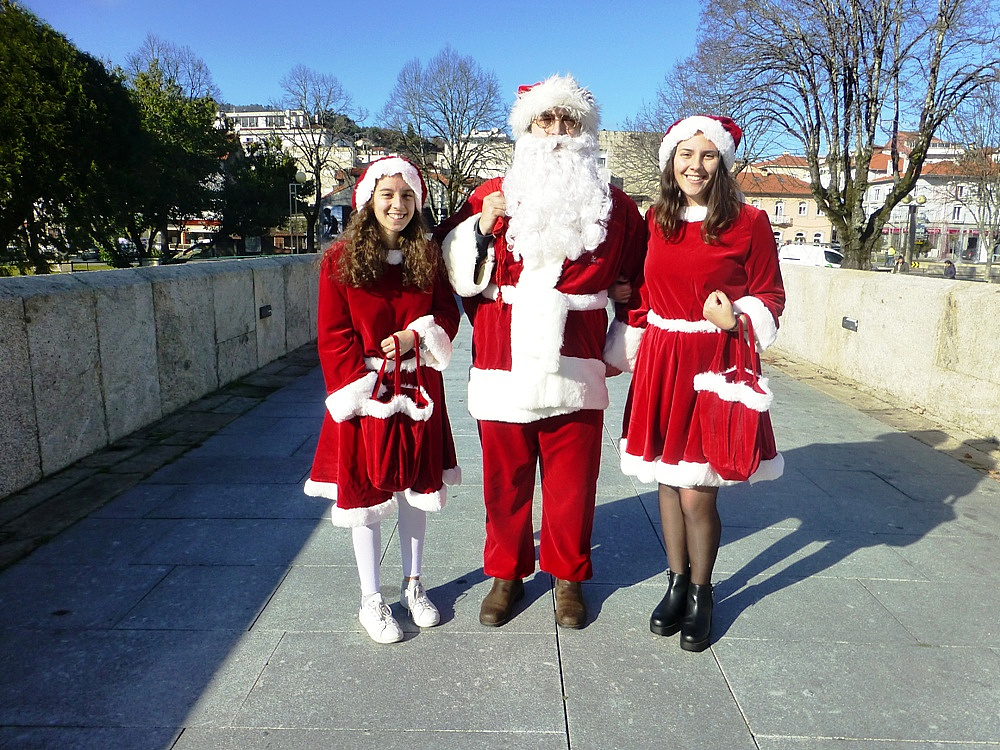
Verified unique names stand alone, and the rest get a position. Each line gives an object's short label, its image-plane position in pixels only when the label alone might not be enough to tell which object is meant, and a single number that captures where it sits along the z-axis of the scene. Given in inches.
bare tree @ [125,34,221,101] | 1392.7
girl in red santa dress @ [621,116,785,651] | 94.3
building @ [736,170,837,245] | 2554.1
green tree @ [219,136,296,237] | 1376.7
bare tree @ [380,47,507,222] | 1630.2
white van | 991.0
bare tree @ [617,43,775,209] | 552.4
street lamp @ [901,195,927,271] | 858.1
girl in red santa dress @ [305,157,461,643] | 94.7
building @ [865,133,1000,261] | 1321.4
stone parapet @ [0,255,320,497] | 148.7
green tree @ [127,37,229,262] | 1104.8
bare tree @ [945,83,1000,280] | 502.5
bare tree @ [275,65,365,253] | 1720.0
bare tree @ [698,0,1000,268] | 484.1
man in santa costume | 95.6
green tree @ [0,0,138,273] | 738.8
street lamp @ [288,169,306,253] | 1434.5
